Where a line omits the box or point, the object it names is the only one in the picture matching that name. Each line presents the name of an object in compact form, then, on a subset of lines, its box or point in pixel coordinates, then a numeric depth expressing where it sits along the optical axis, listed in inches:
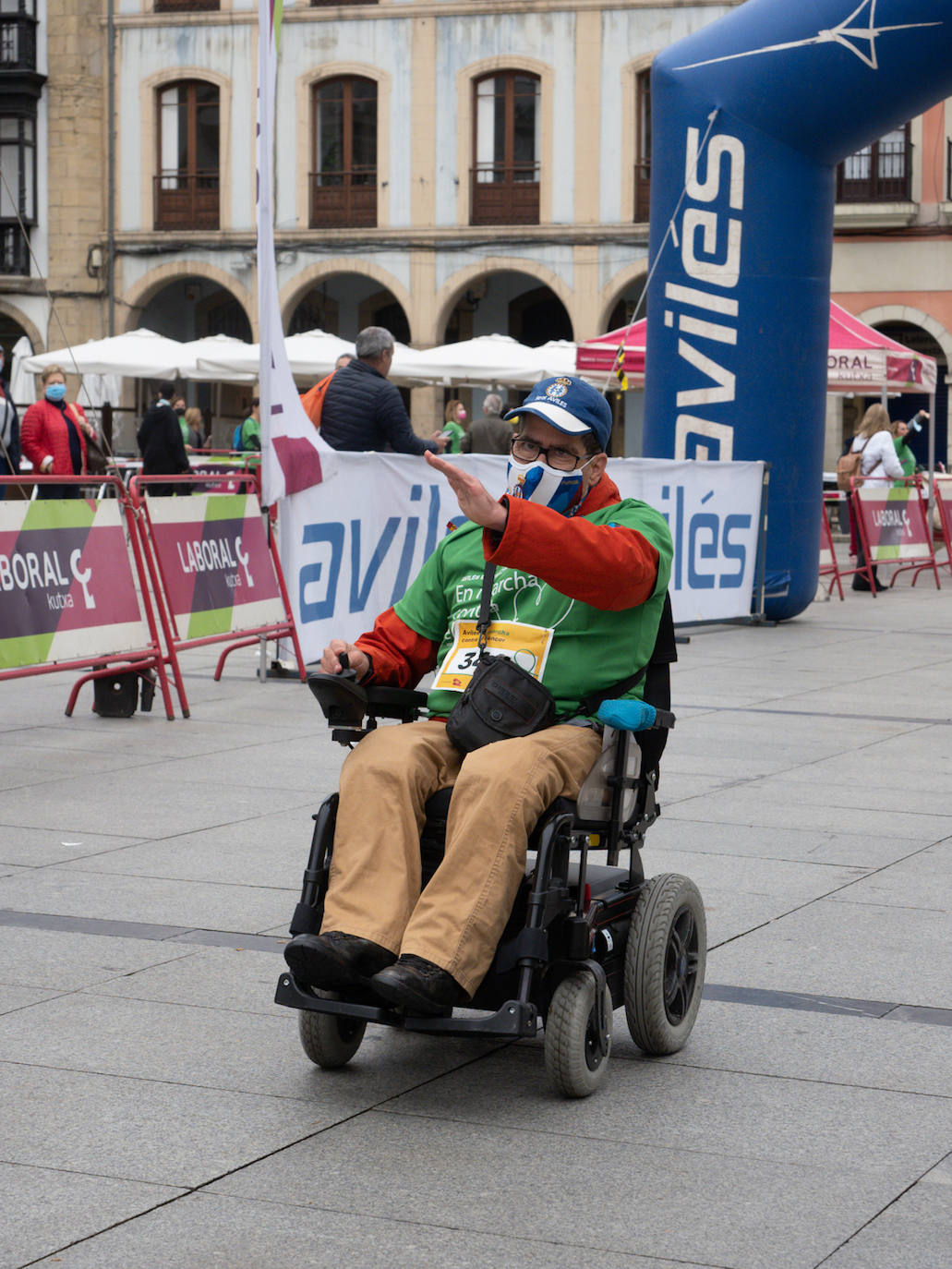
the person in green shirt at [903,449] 834.2
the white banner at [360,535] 398.9
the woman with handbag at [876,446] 764.0
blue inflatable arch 508.4
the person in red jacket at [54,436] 608.4
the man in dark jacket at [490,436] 519.2
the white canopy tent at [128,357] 987.9
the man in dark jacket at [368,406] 425.7
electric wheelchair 146.6
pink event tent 729.6
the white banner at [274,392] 376.2
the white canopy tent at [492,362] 945.5
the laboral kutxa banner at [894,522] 703.1
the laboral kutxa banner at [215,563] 367.2
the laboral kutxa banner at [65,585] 318.0
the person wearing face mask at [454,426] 900.6
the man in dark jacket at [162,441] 714.8
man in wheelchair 145.8
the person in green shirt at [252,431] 951.8
